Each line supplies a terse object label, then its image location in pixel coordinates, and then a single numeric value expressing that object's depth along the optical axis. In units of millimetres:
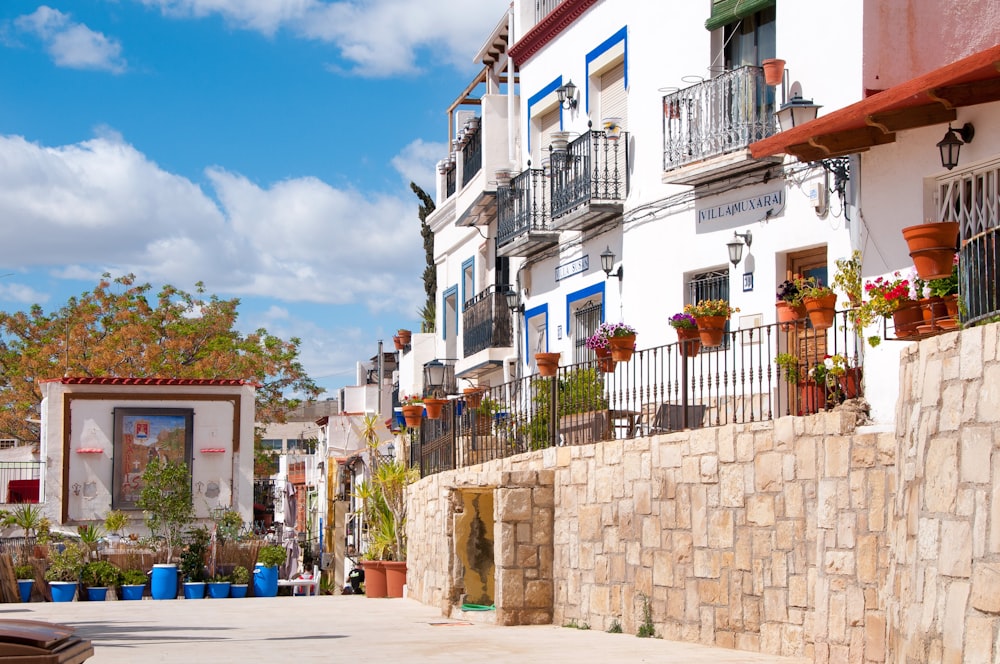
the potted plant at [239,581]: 26995
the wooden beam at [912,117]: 11344
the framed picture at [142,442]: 30375
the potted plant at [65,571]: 24750
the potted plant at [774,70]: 16312
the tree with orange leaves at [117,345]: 43844
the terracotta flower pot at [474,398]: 20438
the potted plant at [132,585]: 25672
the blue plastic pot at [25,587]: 24922
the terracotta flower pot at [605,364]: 16297
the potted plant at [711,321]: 14172
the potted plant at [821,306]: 12227
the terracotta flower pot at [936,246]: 9672
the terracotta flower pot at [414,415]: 24469
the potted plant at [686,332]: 14508
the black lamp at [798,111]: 15438
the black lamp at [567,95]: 22469
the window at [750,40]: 17328
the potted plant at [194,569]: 26250
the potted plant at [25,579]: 24938
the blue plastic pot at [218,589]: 26516
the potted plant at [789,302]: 13281
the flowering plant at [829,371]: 12086
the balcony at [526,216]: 22891
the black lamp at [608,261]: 20703
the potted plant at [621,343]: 16188
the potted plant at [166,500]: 29469
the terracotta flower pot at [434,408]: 23406
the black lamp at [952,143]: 11492
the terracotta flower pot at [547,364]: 17469
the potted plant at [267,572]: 27344
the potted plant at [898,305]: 10344
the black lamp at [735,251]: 17203
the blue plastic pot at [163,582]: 25812
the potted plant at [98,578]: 25391
